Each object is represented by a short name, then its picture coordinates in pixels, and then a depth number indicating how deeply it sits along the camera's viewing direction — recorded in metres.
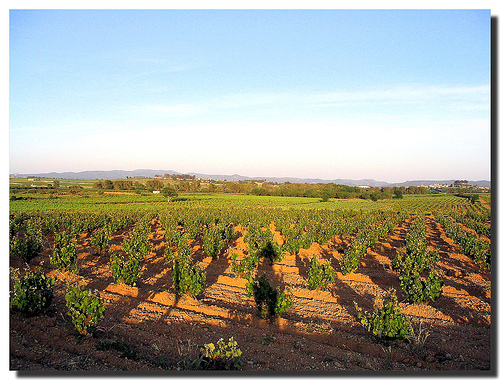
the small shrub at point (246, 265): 12.14
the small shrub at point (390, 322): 6.48
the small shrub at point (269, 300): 7.86
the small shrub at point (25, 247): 12.56
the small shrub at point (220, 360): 4.50
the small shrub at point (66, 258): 11.63
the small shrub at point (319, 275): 10.77
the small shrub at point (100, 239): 15.25
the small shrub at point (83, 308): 6.10
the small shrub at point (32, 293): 6.66
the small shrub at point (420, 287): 9.34
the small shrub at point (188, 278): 9.23
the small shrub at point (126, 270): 10.55
